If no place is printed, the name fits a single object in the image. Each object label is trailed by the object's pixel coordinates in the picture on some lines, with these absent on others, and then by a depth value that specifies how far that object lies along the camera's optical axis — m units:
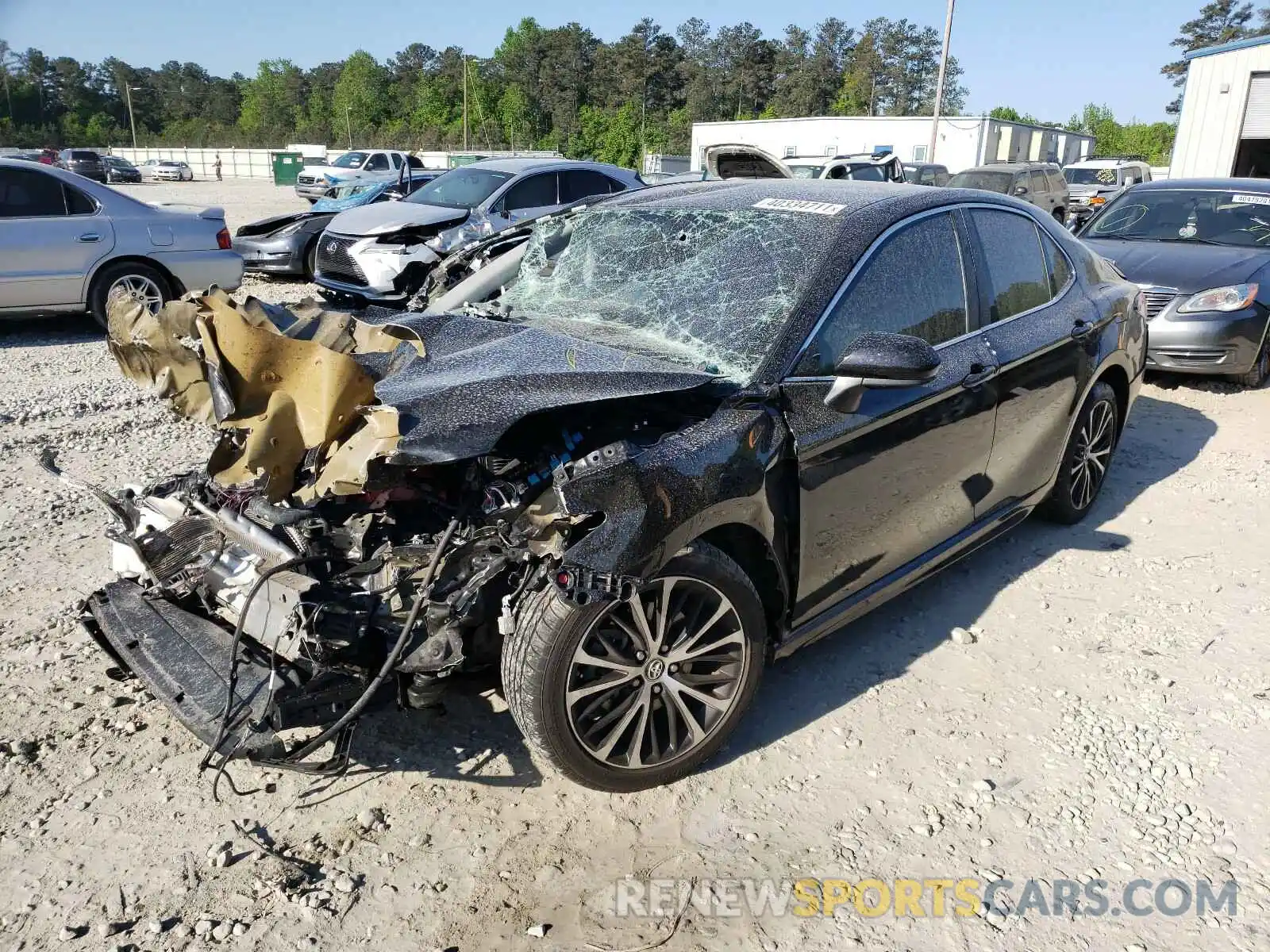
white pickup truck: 32.22
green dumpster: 49.47
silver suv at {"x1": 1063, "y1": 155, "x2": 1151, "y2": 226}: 24.17
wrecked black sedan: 2.55
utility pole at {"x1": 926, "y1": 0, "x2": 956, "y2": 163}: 26.36
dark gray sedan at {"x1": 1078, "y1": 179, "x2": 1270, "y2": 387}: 7.37
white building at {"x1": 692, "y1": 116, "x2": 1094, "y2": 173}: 41.03
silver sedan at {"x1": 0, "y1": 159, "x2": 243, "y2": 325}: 8.36
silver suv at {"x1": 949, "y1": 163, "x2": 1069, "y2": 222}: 18.11
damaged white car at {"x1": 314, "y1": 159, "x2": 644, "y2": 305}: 10.25
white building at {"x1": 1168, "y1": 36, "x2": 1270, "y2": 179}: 20.53
